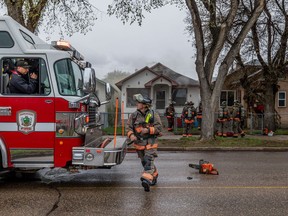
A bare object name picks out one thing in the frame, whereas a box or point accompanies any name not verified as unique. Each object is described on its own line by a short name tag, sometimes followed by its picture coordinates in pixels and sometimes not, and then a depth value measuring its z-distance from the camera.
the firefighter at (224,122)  18.94
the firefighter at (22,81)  6.66
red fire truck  6.66
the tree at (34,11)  14.61
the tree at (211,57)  15.35
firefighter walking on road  6.77
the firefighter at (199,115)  21.18
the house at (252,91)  24.83
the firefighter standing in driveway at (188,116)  18.33
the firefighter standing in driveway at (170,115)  22.63
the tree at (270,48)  22.33
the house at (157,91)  29.12
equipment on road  8.52
